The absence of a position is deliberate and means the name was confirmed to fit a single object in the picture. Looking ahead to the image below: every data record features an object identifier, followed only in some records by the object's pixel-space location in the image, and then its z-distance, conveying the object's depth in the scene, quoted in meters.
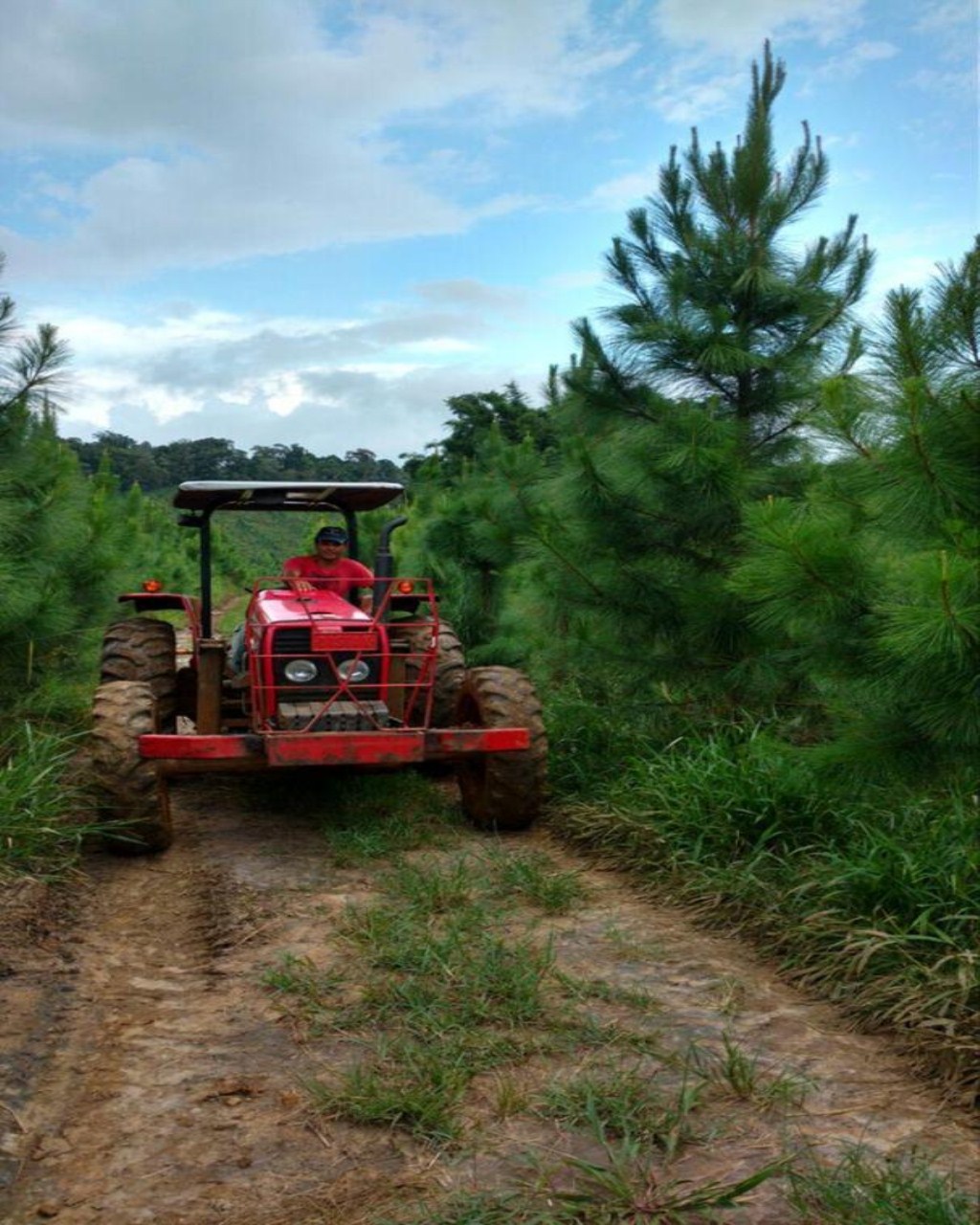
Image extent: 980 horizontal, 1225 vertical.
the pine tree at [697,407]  6.08
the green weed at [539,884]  4.54
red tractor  5.20
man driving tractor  6.34
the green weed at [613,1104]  2.74
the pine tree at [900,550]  3.02
